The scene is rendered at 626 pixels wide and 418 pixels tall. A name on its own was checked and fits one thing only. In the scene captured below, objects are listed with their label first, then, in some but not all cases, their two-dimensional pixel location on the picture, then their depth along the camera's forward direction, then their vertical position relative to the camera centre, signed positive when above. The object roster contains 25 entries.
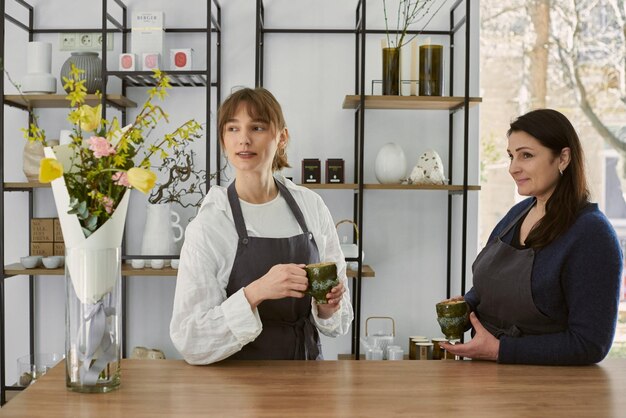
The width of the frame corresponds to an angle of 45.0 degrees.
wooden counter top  1.56 -0.43
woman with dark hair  1.92 -0.18
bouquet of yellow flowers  1.59 +0.06
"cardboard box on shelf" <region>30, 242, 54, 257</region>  3.77 -0.27
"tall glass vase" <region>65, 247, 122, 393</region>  1.61 -0.26
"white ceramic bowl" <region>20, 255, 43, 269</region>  3.66 -0.33
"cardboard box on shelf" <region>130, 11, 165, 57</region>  3.70 +0.80
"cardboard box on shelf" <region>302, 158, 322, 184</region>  3.76 +0.14
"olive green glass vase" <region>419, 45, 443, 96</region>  3.69 +0.63
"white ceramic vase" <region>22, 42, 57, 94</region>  3.71 +0.61
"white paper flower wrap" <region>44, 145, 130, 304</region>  1.61 -0.10
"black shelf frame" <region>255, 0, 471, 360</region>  3.57 +0.48
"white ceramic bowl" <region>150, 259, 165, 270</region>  3.66 -0.33
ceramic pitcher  3.69 -0.18
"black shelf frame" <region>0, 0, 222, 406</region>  3.57 +0.58
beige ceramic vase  3.74 +0.17
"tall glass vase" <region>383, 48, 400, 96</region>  3.67 +0.61
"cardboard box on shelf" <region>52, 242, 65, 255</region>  3.78 -0.27
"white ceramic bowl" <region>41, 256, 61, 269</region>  3.66 -0.33
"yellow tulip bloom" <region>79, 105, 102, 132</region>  1.60 +0.17
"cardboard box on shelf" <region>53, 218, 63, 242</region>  3.78 -0.20
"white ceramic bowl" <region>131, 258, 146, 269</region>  3.68 -0.33
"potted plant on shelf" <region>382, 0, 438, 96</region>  3.67 +0.87
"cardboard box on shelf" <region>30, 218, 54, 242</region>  3.78 -0.18
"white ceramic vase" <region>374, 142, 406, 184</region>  3.77 +0.17
